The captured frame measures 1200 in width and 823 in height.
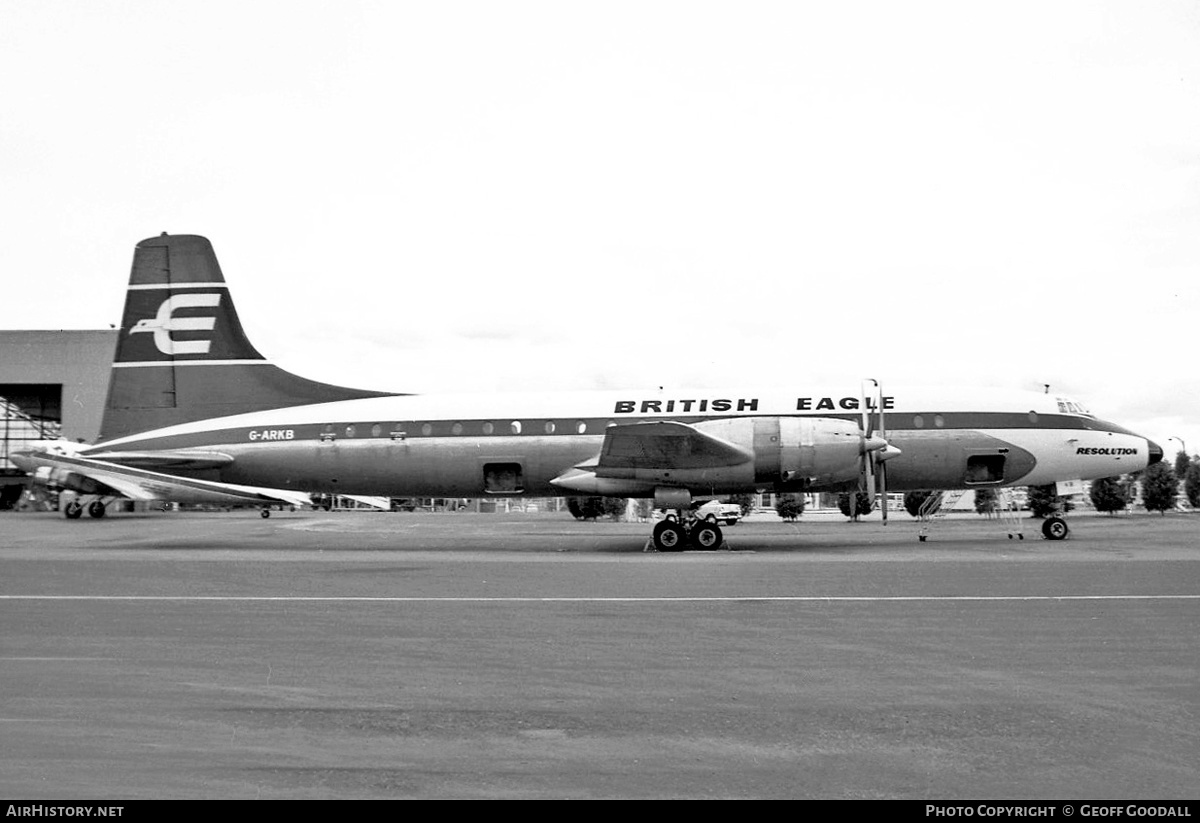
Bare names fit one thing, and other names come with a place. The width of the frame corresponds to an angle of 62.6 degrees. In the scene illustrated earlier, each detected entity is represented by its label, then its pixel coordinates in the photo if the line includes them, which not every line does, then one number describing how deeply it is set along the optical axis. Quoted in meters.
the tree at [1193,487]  63.72
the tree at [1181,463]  90.61
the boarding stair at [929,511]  31.20
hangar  65.38
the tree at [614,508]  58.69
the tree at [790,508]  52.25
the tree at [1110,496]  49.59
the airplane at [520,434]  23.44
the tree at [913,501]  50.91
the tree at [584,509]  52.50
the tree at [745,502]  64.66
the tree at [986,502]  50.28
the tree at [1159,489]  49.46
